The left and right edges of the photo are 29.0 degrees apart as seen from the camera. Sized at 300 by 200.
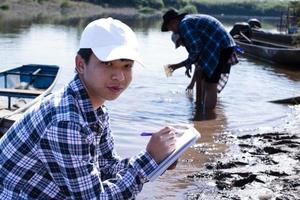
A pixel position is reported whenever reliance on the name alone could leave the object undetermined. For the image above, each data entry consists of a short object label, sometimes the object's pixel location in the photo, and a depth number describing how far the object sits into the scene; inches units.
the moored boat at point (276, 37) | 771.3
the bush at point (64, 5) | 2689.5
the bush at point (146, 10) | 3262.6
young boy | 84.4
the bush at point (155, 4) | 3415.4
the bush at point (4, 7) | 2232.0
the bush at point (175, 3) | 3774.6
